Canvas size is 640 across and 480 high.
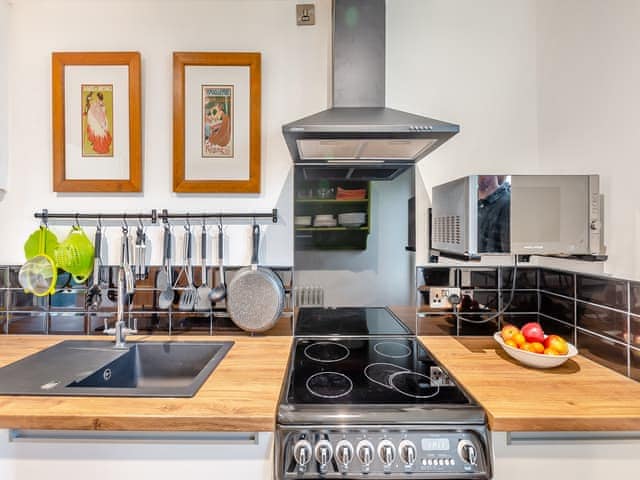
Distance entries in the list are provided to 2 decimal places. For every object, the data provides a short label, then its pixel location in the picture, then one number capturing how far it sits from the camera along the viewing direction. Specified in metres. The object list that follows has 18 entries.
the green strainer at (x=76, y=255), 1.49
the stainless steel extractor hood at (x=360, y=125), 1.12
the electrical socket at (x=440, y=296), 1.57
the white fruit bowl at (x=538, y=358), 1.17
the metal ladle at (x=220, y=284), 1.54
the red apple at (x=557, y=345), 1.19
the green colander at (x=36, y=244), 1.54
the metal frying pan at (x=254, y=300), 1.52
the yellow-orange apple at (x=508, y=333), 1.29
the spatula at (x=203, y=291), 1.56
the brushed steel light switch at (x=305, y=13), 1.56
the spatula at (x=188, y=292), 1.56
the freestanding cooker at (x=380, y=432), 0.90
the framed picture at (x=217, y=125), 1.56
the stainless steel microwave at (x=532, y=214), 1.17
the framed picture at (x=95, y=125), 1.56
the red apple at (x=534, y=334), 1.25
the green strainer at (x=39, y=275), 1.46
